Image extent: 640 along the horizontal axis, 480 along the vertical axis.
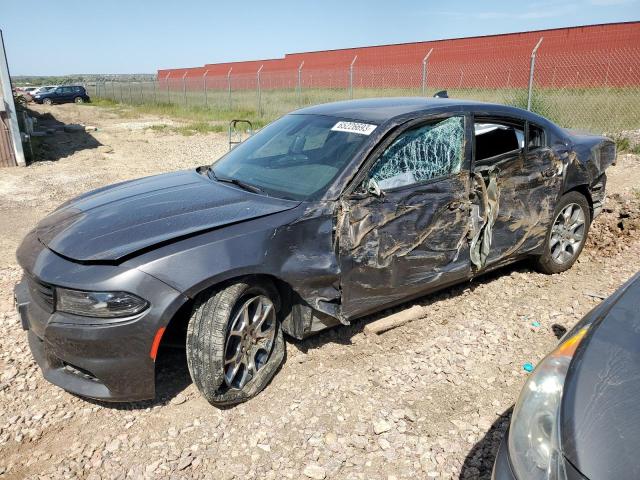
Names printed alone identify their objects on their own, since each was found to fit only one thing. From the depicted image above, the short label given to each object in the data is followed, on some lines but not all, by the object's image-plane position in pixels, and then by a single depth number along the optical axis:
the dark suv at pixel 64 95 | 35.16
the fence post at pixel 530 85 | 9.72
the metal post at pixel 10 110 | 11.05
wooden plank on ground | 3.71
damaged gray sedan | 2.59
